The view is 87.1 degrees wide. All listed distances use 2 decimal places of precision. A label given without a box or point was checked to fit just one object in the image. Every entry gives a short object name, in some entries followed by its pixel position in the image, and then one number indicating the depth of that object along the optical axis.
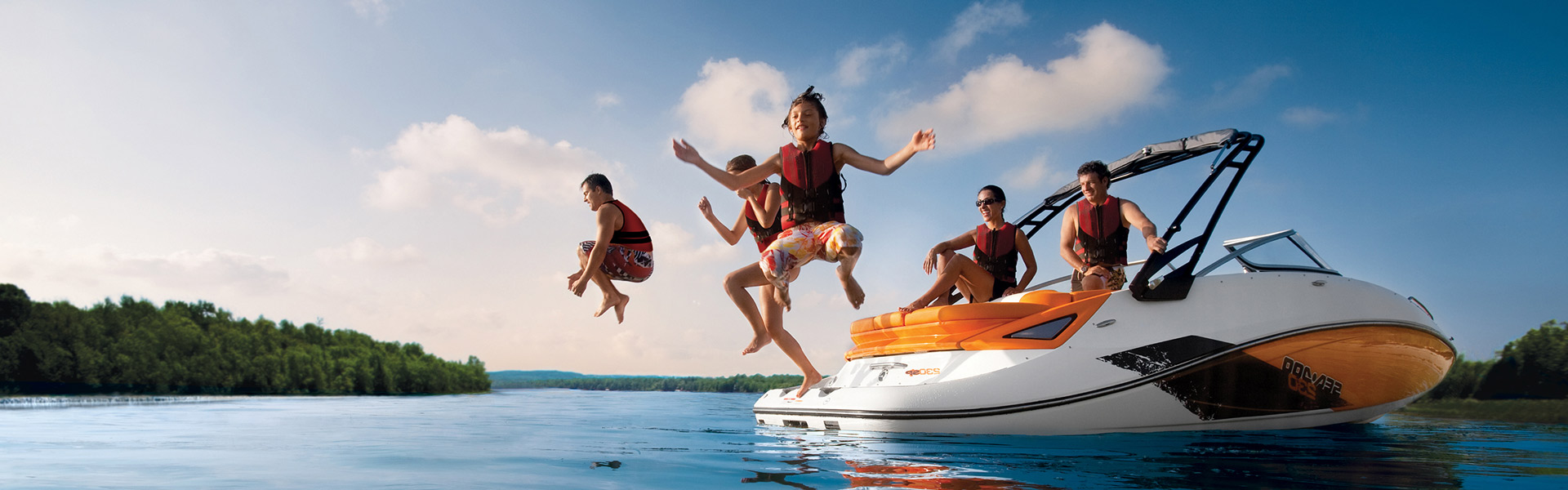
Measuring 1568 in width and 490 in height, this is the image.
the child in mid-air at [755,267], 6.43
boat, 5.70
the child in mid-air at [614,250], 5.77
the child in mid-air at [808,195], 5.02
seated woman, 7.44
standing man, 6.95
